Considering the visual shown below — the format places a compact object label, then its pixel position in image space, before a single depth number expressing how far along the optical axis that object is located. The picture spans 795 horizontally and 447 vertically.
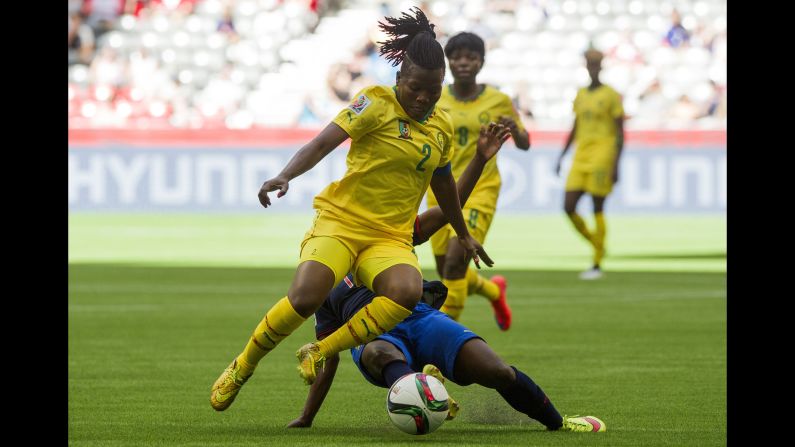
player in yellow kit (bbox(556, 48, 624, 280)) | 35.87
